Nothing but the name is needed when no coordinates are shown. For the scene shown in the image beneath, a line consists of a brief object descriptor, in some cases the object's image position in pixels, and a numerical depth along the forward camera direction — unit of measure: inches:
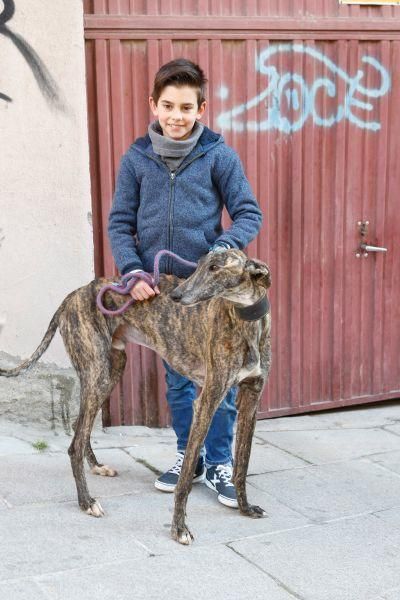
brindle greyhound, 143.2
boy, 156.9
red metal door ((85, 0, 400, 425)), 208.4
